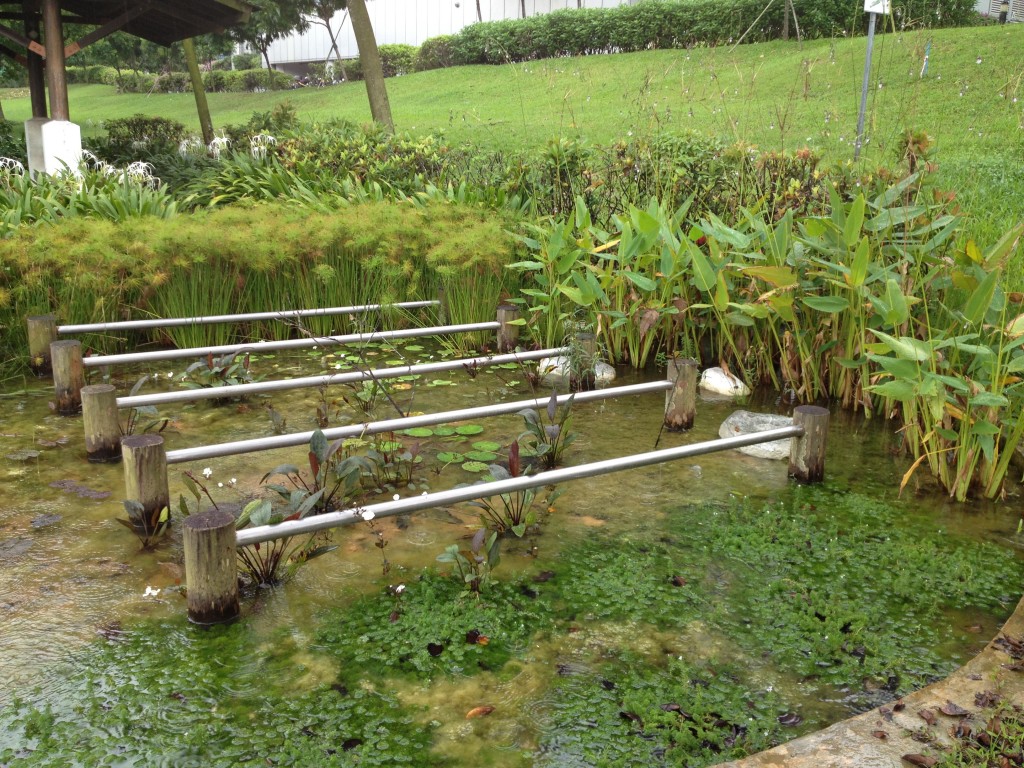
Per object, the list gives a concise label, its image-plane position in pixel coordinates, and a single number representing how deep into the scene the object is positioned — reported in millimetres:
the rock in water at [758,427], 3688
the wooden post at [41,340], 4477
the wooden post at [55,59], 9766
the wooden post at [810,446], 3275
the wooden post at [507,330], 4977
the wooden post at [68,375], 3947
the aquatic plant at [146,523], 2729
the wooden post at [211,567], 2250
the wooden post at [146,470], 2752
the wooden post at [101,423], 3344
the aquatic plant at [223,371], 4270
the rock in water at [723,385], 4488
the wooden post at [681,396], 3773
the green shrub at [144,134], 11344
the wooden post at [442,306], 5375
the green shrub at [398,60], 30766
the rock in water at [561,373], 4639
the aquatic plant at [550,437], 3256
